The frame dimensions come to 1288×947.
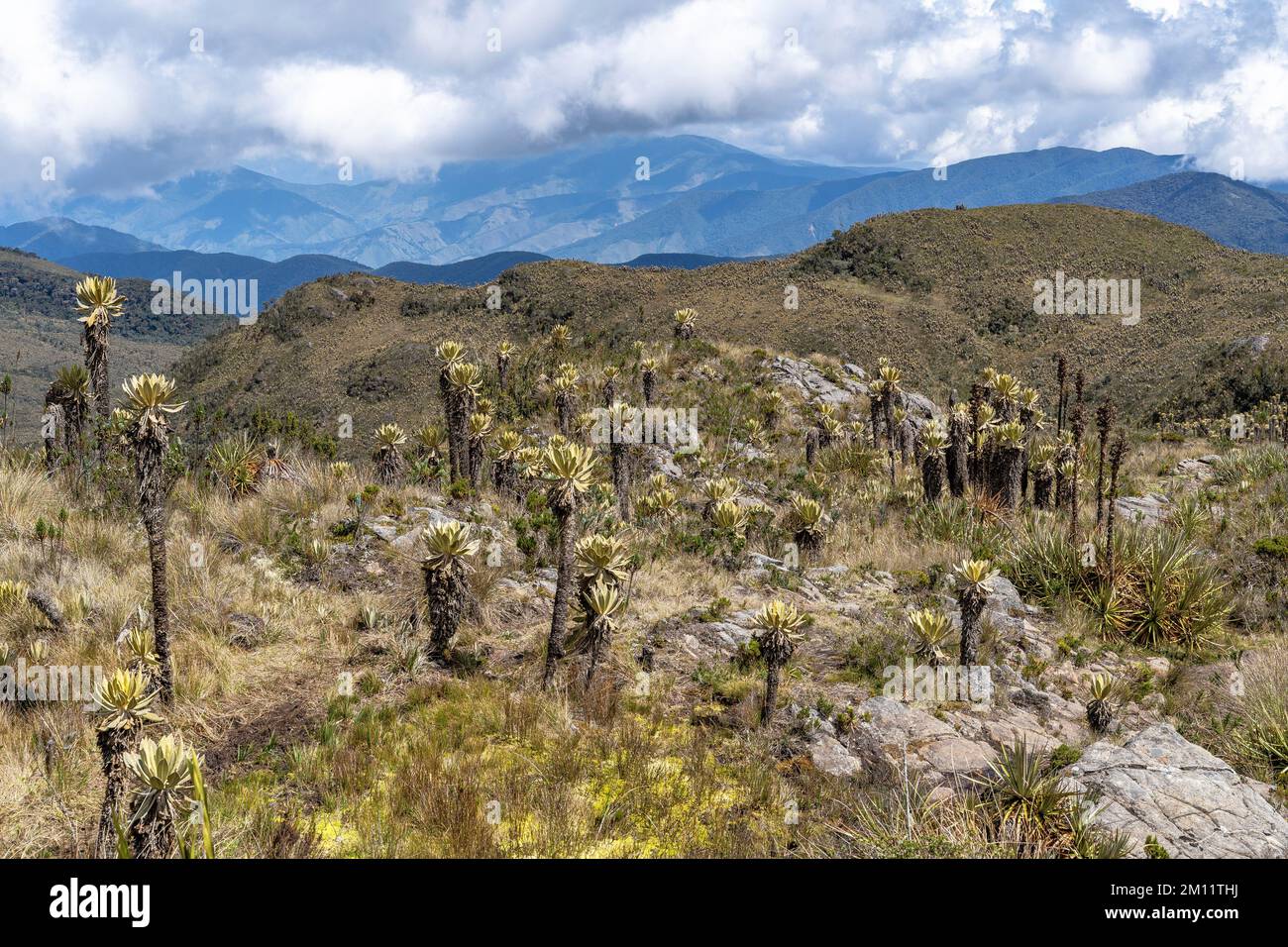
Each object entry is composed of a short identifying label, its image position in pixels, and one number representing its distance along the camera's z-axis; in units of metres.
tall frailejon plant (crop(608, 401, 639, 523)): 15.34
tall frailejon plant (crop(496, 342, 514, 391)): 28.72
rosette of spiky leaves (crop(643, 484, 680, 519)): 15.06
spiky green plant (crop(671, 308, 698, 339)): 34.09
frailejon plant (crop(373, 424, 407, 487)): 15.35
